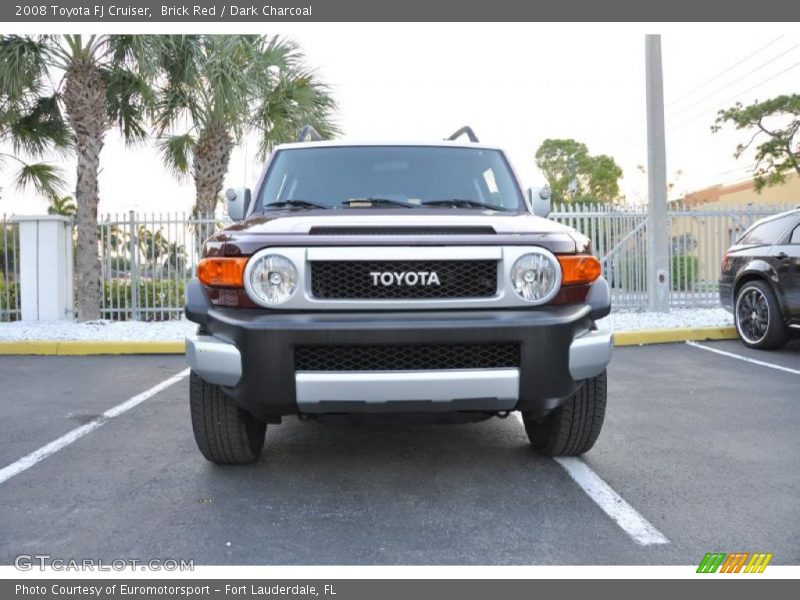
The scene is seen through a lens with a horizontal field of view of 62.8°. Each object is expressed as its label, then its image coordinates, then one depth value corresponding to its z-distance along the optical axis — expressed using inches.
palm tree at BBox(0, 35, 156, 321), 373.7
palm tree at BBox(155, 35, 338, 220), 398.3
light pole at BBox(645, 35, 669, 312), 391.2
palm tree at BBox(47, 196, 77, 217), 1239.8
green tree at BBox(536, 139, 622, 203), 2014.0
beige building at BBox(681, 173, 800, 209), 1283.2
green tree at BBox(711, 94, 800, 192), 903.4
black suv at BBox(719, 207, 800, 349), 270.7
